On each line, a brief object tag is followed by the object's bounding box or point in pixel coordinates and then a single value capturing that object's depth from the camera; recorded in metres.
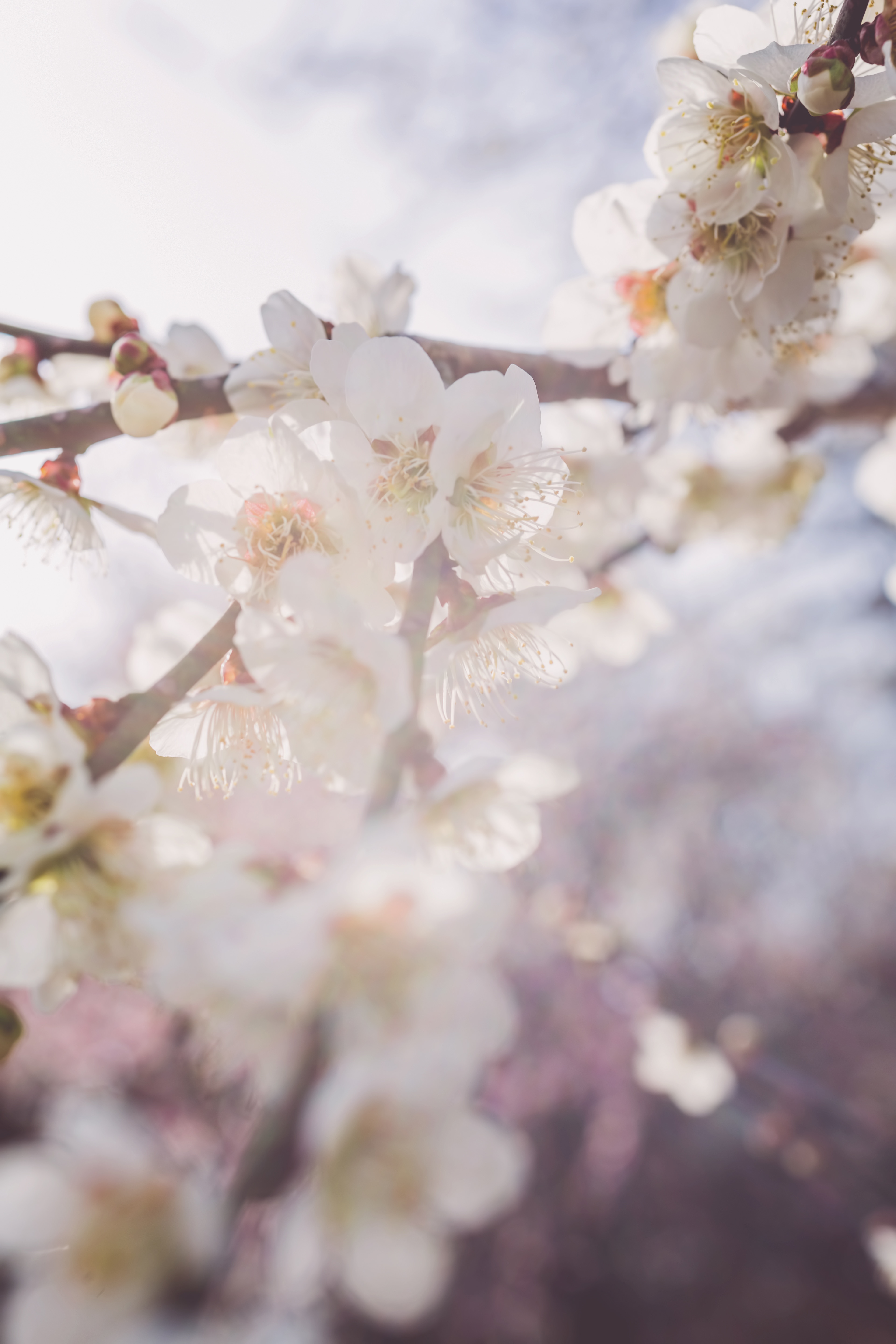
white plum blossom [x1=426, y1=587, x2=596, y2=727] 0.25
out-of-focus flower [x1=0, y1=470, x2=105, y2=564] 0.26
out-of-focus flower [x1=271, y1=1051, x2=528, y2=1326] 0.23
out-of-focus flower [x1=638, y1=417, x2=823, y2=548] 0.46
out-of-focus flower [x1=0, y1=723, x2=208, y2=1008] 0.25
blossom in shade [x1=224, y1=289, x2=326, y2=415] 0.26
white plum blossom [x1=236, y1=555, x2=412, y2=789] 0.24
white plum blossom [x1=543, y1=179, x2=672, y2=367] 0.28
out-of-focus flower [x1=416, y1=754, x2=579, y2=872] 0.25
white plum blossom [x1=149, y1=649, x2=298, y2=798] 0.26
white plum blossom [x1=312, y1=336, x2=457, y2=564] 0.24
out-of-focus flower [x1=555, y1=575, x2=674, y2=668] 0.50
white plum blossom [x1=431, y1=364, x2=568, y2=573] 0.24
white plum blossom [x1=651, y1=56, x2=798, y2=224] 0.26
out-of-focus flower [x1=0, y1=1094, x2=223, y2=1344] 0.23
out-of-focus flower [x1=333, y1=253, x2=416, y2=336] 0.28
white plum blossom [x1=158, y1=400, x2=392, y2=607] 0.25
